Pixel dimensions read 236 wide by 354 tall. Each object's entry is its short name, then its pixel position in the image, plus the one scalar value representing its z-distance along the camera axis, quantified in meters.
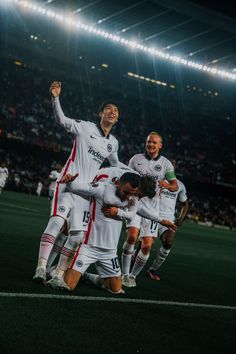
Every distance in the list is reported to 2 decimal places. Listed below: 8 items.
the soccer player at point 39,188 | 36.18
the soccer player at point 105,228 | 6.12
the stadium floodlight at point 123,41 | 32.75
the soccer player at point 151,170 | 8.00
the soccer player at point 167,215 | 8.92
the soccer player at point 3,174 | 25.36
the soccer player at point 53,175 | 22.41
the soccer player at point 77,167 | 6.23
